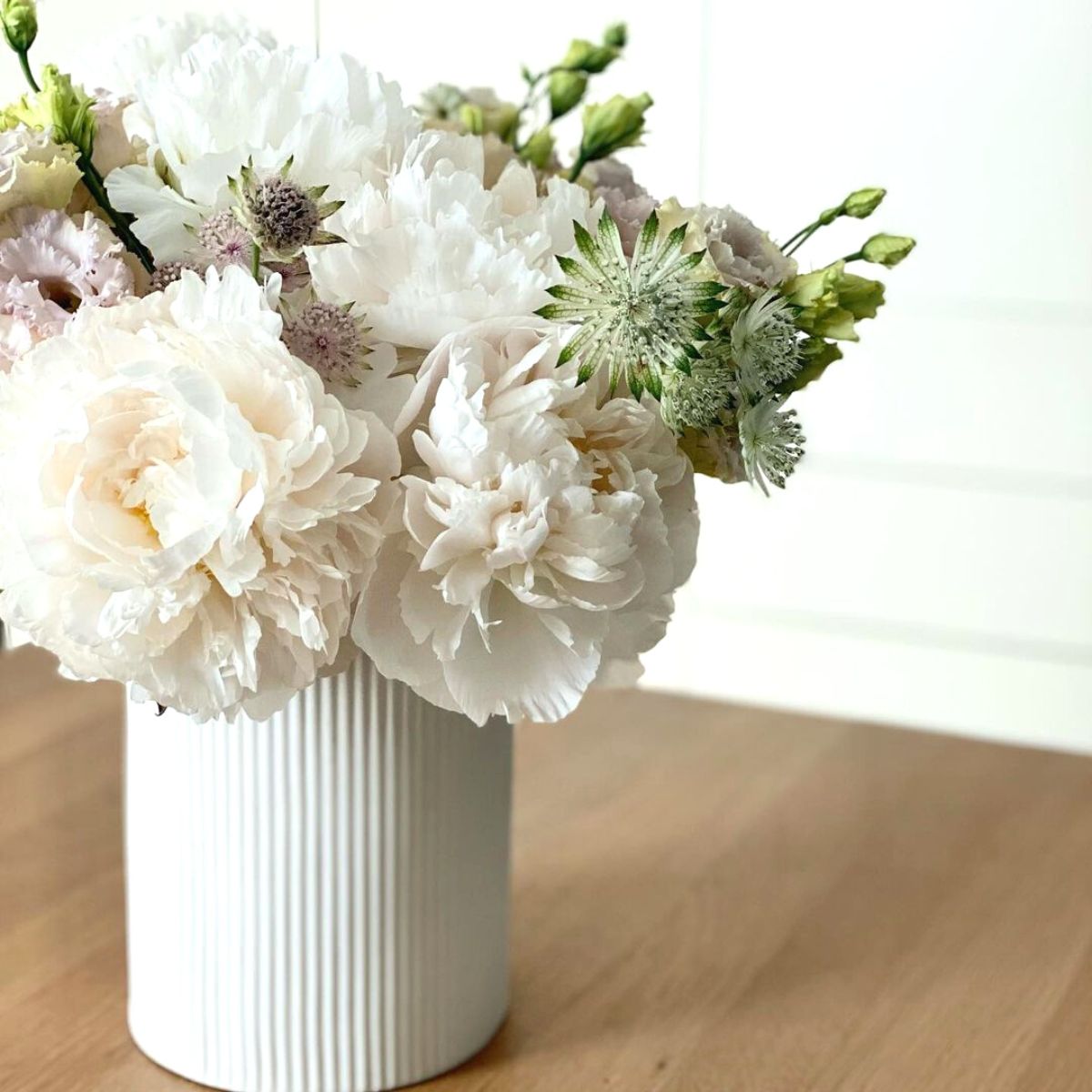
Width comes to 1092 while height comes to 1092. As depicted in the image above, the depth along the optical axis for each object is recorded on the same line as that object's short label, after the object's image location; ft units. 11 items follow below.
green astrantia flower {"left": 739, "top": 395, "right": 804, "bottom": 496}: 2.83
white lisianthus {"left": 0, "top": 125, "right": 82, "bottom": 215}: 2.87
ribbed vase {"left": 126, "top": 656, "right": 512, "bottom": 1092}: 3.12
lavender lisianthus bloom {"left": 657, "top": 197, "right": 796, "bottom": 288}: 2.95
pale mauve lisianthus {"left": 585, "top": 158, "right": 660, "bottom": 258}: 3.10
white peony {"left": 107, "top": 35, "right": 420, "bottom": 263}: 2.90
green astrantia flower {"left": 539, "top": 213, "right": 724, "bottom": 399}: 2.78
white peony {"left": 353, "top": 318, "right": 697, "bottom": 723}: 2.76
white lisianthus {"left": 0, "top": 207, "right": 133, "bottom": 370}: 2.84
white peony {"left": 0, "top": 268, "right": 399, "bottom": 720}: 2.71
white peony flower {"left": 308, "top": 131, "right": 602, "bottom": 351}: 2.83
